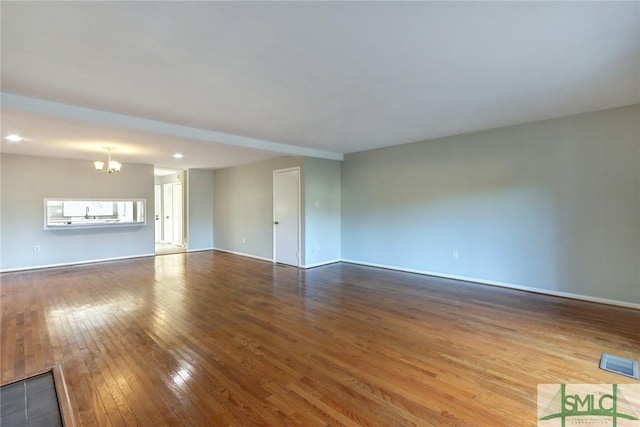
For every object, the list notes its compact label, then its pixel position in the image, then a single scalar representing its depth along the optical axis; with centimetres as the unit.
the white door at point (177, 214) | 921
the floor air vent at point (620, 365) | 225
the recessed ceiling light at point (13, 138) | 431
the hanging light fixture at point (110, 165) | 533
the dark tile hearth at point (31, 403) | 181
